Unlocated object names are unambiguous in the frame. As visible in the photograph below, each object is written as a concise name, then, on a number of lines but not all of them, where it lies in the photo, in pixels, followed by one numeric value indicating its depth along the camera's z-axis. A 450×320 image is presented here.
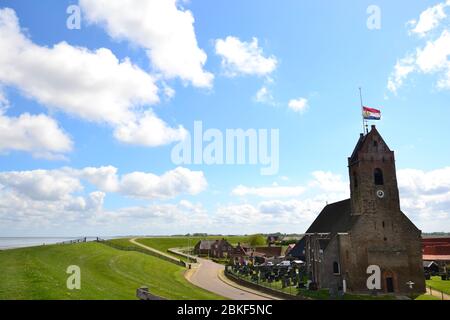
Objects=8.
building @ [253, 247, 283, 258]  103.38
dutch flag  45.66
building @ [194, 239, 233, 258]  103.00
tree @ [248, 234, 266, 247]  123.07
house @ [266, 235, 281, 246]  129.32
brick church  43.44
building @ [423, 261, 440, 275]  61.83
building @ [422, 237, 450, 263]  68.88
